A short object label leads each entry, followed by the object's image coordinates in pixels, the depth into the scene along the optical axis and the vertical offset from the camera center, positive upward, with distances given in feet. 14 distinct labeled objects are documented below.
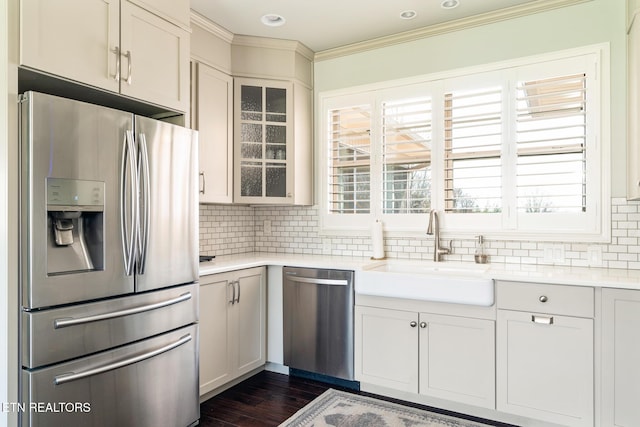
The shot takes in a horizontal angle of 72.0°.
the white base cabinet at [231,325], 9.29 -2.56
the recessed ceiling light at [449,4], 9.62 +4.64
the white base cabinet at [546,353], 7.75 -2.54
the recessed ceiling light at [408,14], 10.12 +4.64
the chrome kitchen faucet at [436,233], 10.66 -0.48
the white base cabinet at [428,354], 8.57 -2.91
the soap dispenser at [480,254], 10.25 -0.94
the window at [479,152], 9.40 +1.47
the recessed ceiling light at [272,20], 10.34 +4.63
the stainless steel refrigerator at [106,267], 5.79 -0.83
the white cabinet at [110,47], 5.97 +2.56
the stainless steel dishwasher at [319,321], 10.02 -2.52
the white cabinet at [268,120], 11.47 +2.48
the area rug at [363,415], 8.43 -4.02
